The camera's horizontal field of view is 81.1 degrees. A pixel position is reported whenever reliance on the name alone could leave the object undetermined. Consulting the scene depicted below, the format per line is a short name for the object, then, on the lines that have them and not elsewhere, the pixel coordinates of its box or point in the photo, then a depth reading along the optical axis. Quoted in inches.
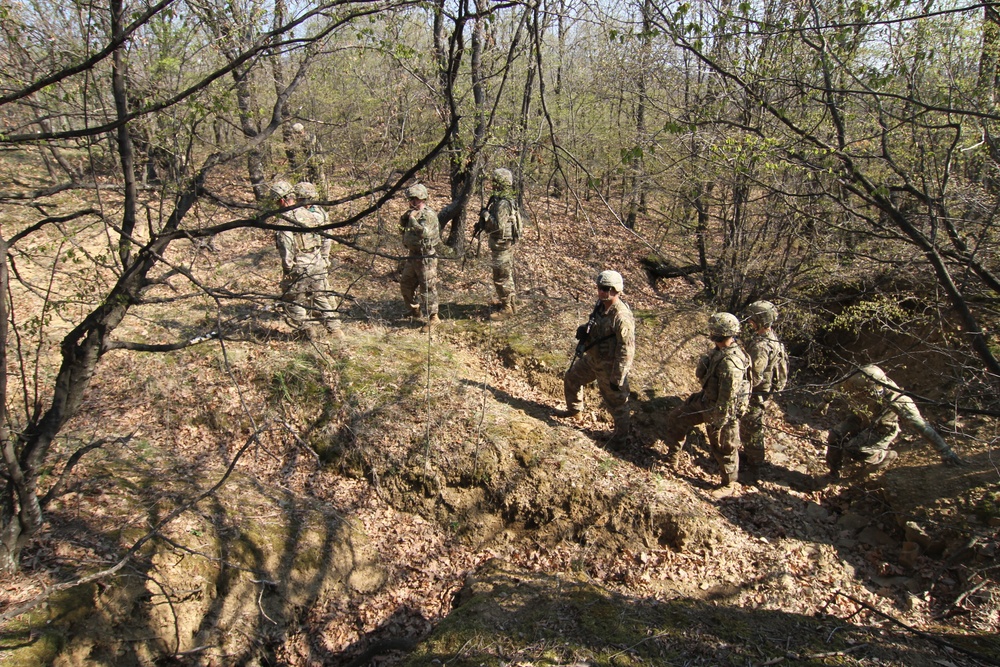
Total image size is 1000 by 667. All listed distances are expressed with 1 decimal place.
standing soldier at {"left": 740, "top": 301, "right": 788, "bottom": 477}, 289.1
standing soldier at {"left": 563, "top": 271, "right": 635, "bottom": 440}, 280.8
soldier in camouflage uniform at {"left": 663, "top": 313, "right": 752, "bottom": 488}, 275.3
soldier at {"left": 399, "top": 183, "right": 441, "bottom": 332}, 345.4
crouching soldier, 273.3
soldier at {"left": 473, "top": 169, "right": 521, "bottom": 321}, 357.4
